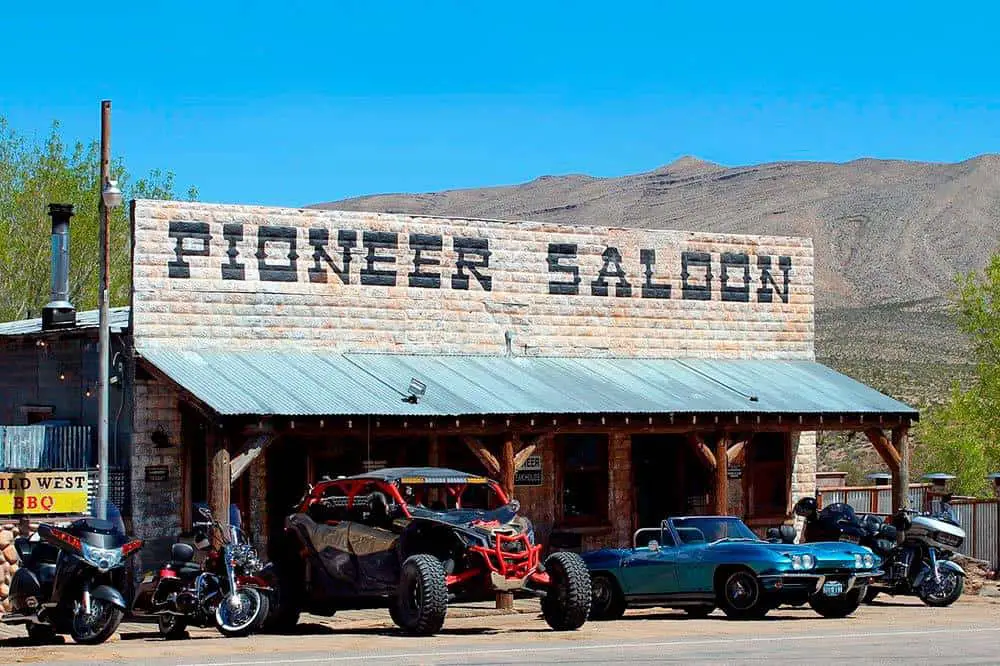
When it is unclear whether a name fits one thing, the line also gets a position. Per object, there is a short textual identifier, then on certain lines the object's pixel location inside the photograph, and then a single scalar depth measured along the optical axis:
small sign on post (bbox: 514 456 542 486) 27.92
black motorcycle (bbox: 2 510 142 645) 17.44
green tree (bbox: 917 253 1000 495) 44.81
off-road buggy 18.56
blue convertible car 20.77
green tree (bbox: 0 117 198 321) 45.91
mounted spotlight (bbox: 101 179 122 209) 22.27
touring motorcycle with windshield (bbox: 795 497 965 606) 23.86
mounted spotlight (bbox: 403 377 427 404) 24.27
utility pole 22.56
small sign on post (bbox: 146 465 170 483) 24.61
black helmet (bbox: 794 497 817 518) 24.64
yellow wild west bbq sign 21.78
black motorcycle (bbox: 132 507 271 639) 18.27
